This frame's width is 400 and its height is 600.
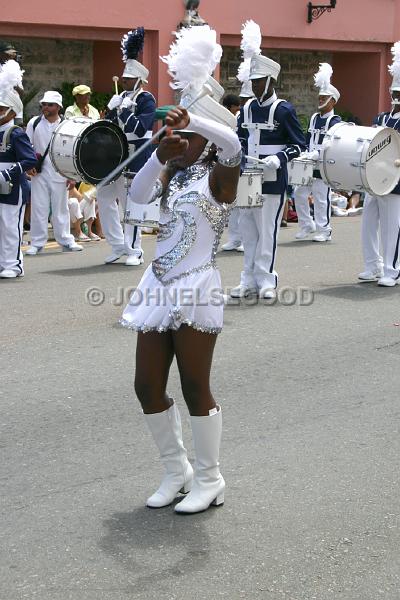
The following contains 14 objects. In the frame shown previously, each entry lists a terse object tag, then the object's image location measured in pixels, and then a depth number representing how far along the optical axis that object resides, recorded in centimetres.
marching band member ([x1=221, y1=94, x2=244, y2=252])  1273
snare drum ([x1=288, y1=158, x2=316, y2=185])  1181
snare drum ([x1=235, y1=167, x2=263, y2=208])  895
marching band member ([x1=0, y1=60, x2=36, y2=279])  1023
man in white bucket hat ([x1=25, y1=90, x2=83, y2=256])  1260
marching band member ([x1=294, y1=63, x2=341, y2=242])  1394
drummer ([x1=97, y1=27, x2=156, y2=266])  1130
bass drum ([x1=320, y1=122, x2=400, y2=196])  993
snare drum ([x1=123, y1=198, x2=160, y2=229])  1010
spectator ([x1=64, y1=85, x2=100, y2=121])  1330
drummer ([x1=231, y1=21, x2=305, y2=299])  946
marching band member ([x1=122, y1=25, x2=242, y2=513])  447
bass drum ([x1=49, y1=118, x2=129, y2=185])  1103
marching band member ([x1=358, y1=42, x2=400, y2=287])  1028
